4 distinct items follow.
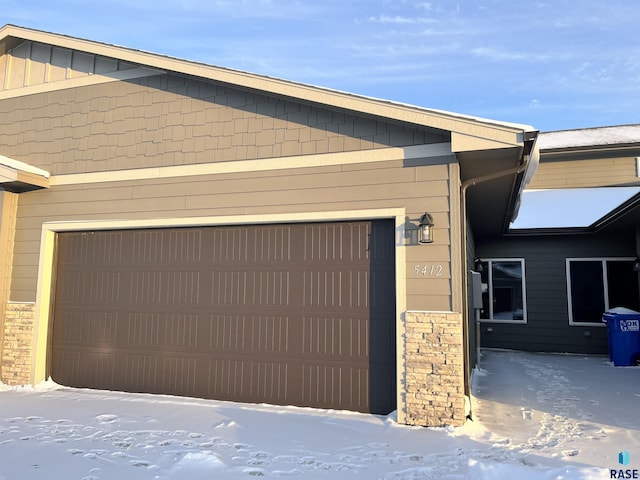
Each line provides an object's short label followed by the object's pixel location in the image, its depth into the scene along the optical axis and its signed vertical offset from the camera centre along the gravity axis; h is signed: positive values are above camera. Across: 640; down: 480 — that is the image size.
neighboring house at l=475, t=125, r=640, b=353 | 10.09 +0.87
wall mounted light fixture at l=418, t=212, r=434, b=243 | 4.80 +0.73
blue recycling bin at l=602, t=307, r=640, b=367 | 8.42 -0.71
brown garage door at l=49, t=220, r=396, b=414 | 5.21 -0.24
